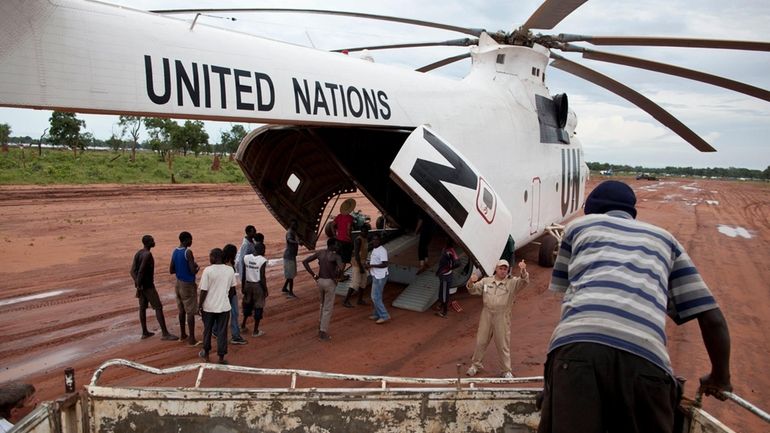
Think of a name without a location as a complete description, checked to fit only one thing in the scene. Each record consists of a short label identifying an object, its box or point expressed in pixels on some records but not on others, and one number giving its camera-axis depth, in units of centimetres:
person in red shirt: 1108
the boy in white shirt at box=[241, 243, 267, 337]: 802
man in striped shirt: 224
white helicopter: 433
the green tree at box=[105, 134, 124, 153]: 5600
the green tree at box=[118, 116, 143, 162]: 5176
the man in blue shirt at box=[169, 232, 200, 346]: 773
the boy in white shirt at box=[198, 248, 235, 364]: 696
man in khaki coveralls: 680
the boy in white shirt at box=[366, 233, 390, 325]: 898
